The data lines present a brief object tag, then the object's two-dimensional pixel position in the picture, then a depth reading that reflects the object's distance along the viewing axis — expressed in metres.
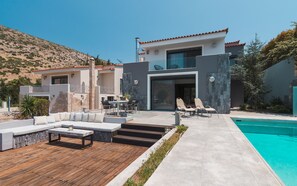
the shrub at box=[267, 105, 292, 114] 13.09
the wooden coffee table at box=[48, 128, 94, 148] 5.72
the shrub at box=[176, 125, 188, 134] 6.08
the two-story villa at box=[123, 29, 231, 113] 12.02
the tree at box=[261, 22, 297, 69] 13.02
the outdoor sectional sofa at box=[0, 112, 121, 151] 5.67
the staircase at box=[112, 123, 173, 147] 6.40
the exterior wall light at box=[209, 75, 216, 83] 11.97
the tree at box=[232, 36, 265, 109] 14.58
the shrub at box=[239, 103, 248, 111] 14.95
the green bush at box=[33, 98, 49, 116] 9.42
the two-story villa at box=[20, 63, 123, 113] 15.20
